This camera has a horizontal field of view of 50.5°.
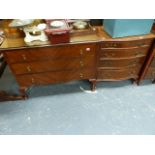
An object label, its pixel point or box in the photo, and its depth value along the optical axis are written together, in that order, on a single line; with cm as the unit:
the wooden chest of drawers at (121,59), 172
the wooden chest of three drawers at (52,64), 158
